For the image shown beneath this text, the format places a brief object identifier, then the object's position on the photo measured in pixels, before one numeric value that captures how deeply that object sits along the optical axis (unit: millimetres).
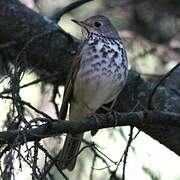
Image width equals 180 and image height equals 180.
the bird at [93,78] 7977
